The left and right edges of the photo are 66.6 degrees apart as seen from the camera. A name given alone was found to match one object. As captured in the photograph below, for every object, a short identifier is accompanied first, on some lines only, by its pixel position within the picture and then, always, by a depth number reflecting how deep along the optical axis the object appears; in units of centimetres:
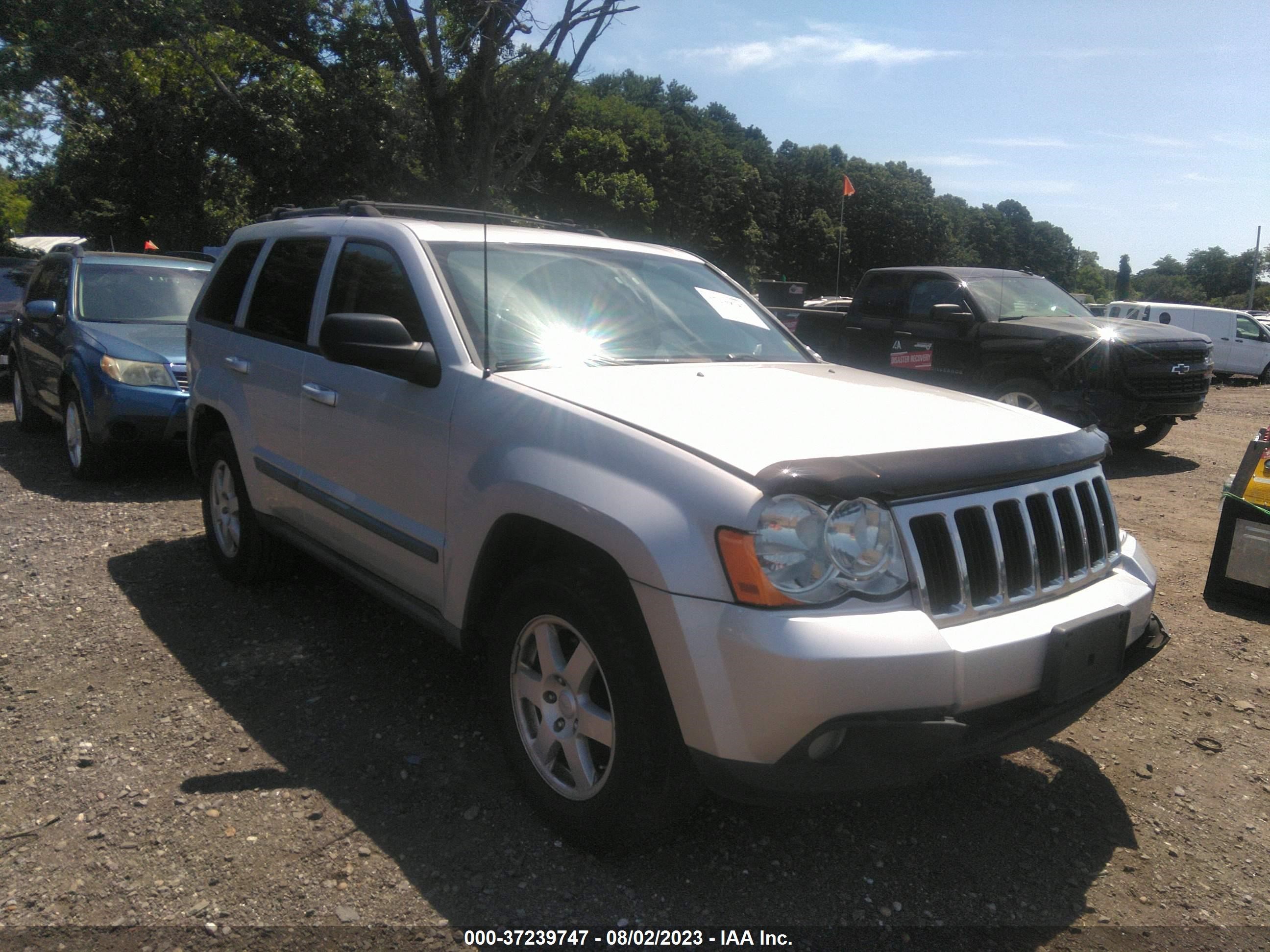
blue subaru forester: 700
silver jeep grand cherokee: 228
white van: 2202
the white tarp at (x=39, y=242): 3064
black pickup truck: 893
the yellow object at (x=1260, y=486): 464
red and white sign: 980
